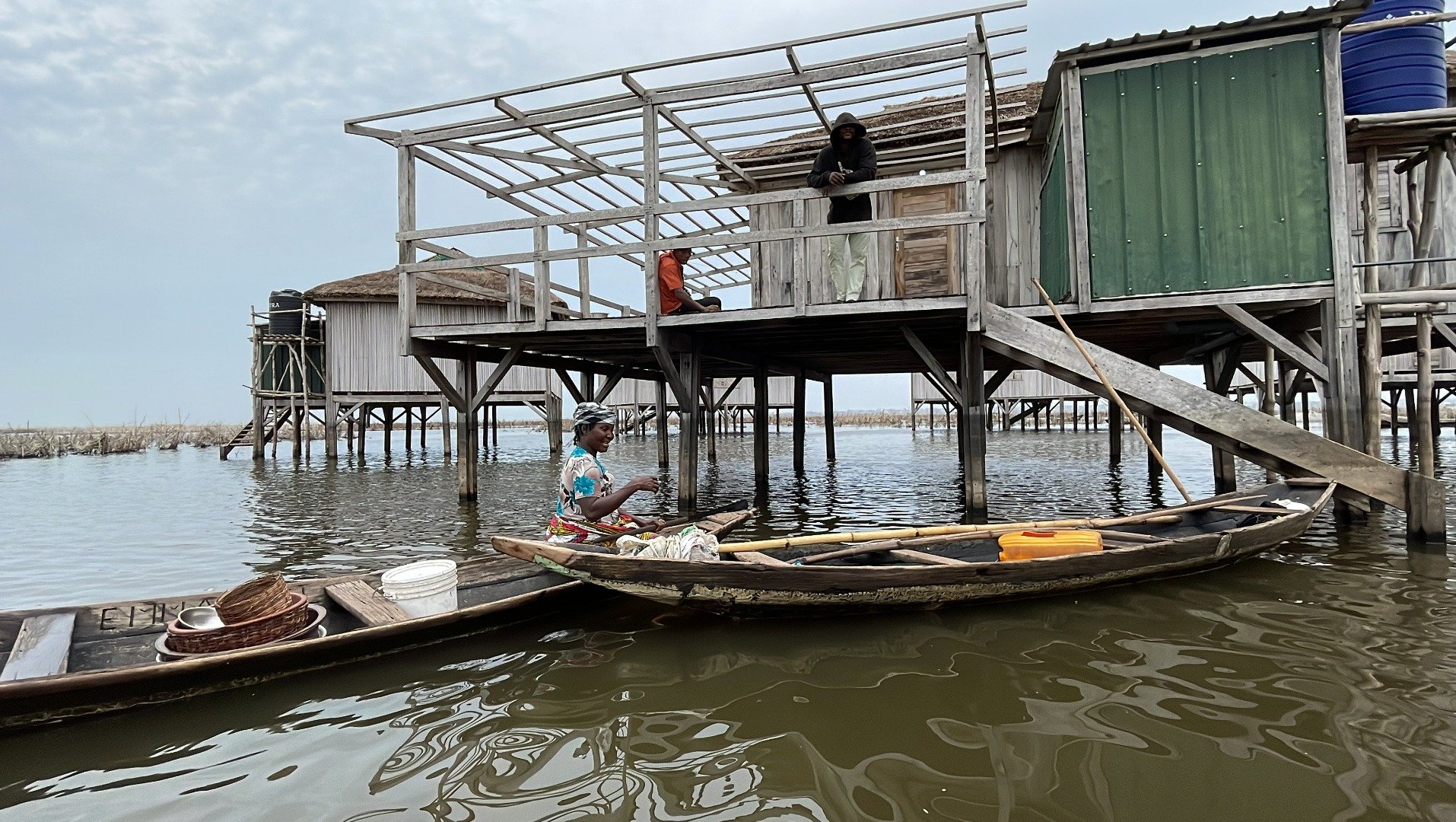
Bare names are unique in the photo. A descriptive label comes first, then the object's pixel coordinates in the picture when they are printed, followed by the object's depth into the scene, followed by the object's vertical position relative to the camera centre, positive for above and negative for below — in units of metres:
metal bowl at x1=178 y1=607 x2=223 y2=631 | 3.93 -1.04
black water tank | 23.22 +3.55
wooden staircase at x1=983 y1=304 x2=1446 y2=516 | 6.61 -0.10
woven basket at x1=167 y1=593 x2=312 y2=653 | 3.70 -1.06
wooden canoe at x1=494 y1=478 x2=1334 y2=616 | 4.45 -1.05
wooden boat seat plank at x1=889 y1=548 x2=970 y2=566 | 4.90 -0.99
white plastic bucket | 4.43 -0.99
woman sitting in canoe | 5.46 -0.50
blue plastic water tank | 7.94 +3.74
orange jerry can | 5.17 -0.95
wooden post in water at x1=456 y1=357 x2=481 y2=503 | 11.41 -0.32
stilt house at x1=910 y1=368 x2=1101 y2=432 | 29.02 +0.78
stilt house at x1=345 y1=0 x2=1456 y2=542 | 7.32 +2.16
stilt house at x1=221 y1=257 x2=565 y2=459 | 21.80 +2.08
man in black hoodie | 7.98 +2.62
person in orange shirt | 9.27 +1.77
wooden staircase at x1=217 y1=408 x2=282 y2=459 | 22.69 -0.04
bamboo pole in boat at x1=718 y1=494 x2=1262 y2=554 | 5.36 -0.92
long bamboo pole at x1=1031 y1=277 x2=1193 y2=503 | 6.80 +0.13
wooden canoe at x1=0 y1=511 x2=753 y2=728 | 3.33 -1.15
